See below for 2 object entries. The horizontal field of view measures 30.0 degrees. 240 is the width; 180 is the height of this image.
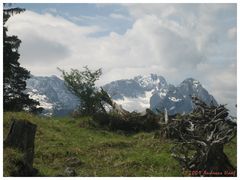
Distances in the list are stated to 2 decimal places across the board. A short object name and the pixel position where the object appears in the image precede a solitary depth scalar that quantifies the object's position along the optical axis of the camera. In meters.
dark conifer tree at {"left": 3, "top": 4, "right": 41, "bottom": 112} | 46.81
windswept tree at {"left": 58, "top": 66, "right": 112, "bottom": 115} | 43.41
